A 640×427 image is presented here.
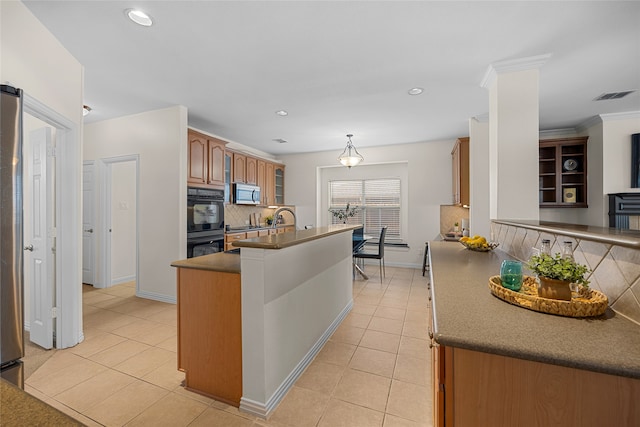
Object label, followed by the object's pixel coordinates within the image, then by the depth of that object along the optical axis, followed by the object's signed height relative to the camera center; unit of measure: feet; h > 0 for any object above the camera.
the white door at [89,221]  13.64 -0.42
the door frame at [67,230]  7.99 -0.51
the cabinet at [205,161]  12.57 +2.59
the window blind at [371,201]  20.02 +0.87
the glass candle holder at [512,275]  3.82 -0.90
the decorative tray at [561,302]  3.10 -1.10
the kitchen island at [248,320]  5.40 -2.37
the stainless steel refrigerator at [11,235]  5.13 -0.43
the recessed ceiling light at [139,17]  6.19 +4.62
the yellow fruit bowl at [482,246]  7.60 -0.96
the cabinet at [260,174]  16.70 +2.70
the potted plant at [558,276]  3.29 -0.79
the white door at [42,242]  8.02 -0.90
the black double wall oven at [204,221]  12.34 -0.42
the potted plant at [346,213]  20.67 -0.03
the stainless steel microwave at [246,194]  16.57 +1.20
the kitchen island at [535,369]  2.29 -1.45
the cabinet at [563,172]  14.48 +2.19
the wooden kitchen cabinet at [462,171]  14.16 +2.21
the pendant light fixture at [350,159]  15.60 +3.14
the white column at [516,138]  8.35 +2.36
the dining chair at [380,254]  15.29 -2.38
